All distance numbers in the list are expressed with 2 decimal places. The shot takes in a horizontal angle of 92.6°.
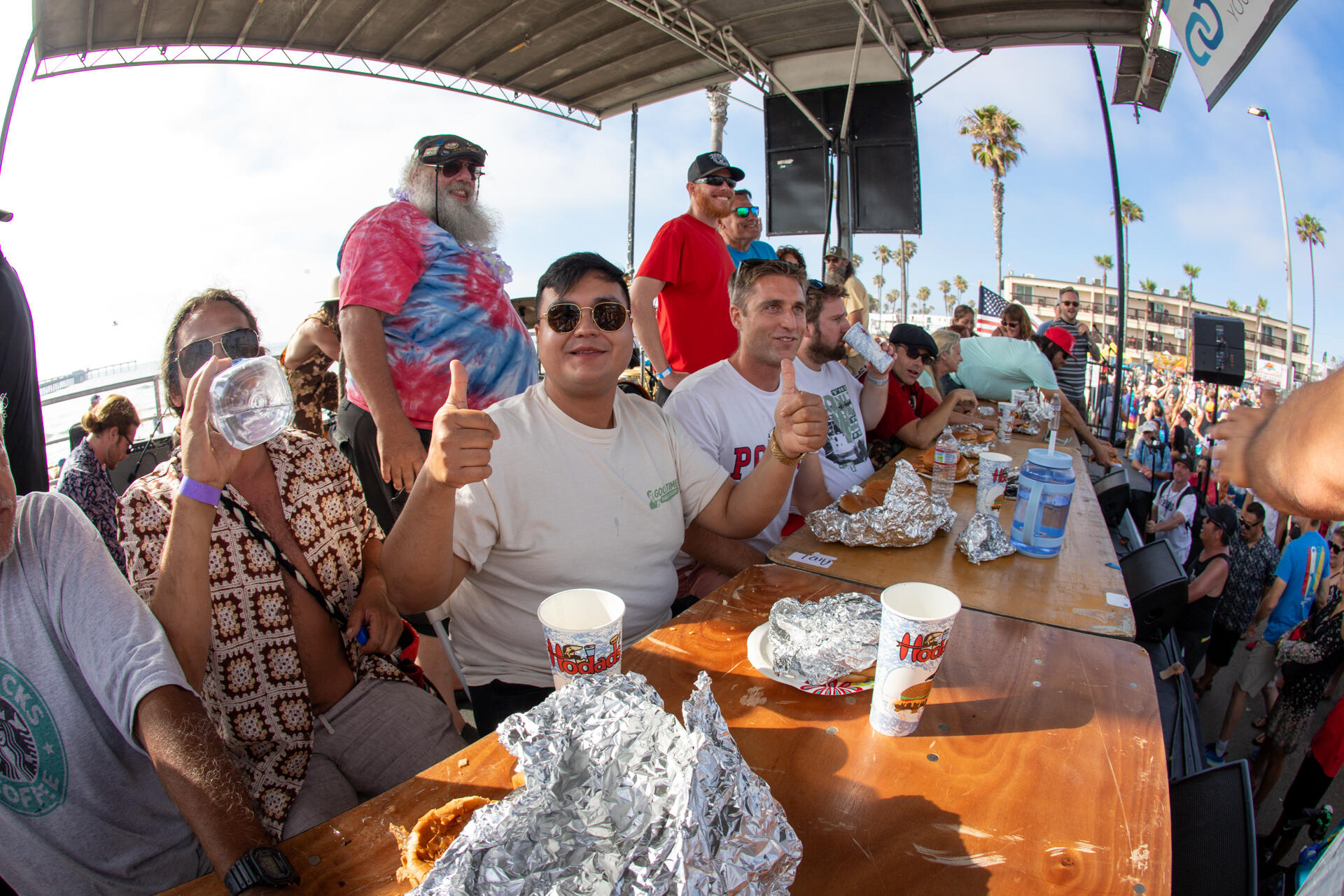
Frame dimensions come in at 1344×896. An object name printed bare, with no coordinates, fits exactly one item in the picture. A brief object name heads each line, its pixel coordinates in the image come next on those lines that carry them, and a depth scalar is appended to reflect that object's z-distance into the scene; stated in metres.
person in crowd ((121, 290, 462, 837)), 1.26
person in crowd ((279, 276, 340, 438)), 3.22
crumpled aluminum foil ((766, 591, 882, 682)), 1.12
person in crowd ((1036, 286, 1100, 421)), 6.84
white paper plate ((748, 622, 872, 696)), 1.14
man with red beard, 3.37
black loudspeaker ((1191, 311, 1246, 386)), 6.30
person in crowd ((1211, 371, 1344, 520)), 0.76
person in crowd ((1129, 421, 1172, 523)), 6.38
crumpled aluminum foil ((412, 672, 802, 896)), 0.62
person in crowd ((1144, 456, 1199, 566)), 5.66
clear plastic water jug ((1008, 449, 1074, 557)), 1.75
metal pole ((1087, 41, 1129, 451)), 6.27
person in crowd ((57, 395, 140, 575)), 3.08
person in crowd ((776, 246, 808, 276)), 5.39
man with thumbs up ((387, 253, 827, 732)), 1.59
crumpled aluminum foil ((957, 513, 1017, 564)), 1.80
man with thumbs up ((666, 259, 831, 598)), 2.33
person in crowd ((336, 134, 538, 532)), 2.25
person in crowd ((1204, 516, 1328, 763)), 3.95
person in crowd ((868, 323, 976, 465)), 3.47
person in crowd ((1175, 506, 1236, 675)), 4.04
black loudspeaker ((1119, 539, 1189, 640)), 2.18
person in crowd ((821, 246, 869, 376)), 5.68
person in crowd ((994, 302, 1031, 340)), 6.66
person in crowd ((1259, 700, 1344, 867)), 2.60
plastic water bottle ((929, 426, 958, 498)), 2.39
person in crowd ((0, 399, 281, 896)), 1.05
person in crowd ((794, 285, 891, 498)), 2.85
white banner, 3.04
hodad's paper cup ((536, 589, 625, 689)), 1.01
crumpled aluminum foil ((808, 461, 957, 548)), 1.88
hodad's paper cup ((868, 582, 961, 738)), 0.98
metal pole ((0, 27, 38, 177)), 3.52
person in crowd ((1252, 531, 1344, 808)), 3.41
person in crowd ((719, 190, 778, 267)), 3.99
